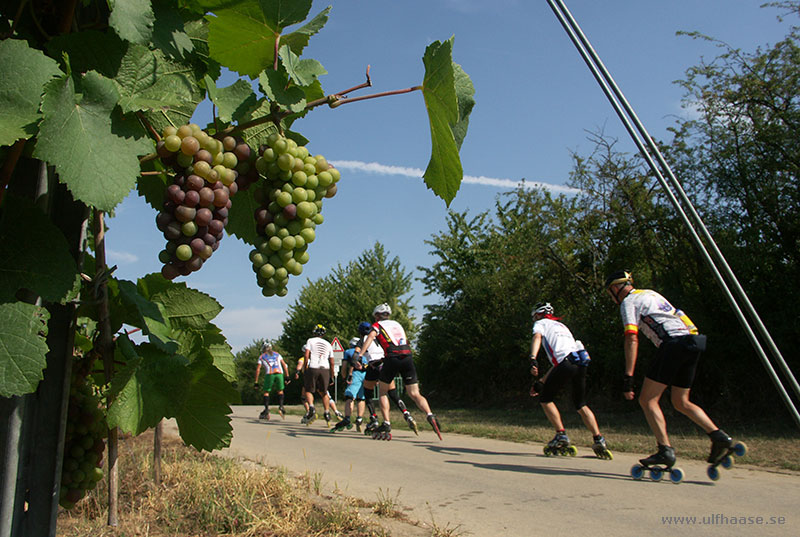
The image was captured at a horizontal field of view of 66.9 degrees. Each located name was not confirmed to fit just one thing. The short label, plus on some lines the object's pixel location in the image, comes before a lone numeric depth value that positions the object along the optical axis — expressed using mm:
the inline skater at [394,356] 9438
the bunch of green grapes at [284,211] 759
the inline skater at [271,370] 14617
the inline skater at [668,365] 5836
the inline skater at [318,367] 12328
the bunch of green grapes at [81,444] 1101
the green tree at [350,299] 30578
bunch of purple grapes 727
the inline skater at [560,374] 7758
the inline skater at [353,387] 11344
